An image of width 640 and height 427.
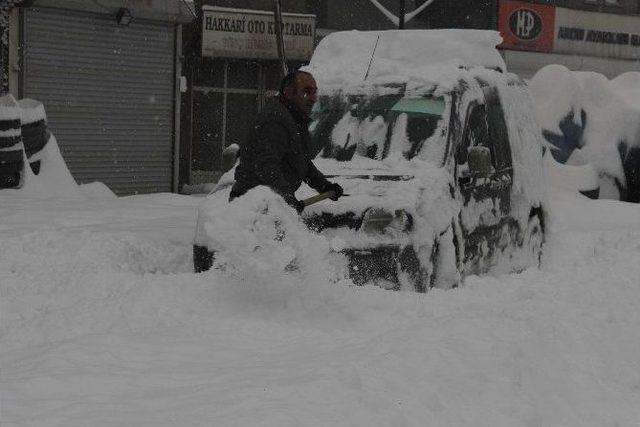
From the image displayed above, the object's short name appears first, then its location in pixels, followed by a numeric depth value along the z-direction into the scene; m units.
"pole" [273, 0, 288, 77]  20.97
